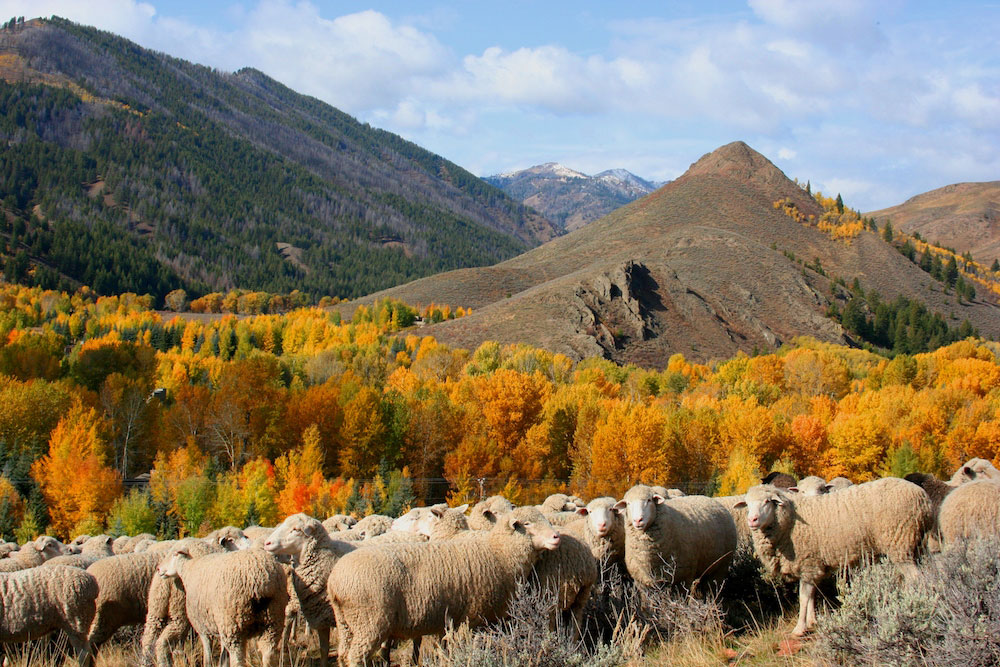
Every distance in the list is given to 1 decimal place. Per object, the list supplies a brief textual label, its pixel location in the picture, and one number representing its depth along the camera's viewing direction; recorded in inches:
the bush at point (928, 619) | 271.6
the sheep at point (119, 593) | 477.4
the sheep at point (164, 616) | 457.7
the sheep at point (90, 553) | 534.5
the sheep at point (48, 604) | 413.4
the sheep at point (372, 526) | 617.3
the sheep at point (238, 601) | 400.2
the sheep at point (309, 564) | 415.2
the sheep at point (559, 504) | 735.9
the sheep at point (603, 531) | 453.1
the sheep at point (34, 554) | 510.6
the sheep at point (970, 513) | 393.1
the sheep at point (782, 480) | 822.5
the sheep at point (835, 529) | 410.0
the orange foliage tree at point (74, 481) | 1755.7
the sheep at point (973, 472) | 551.5
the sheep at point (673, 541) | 450.6
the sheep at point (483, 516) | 476.3
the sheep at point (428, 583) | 358.6
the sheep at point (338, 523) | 731.4
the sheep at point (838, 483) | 671.6
